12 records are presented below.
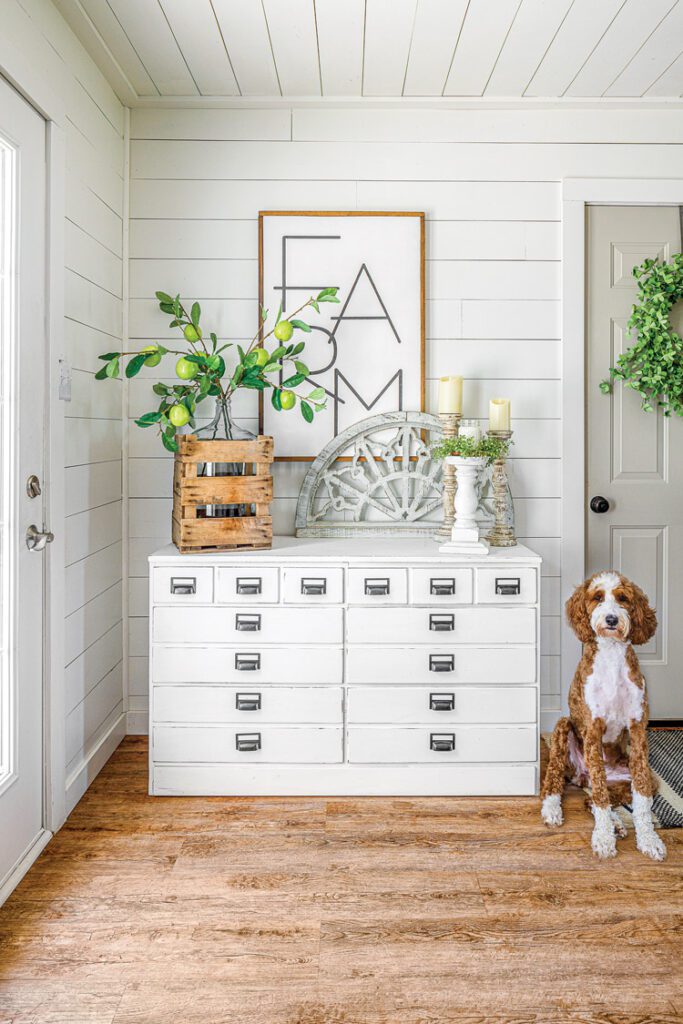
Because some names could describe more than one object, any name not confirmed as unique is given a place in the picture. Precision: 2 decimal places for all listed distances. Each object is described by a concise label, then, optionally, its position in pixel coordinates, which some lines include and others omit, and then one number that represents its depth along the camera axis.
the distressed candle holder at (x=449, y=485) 2.67
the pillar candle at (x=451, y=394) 2.69
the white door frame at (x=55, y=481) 2.13
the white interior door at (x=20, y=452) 1.91
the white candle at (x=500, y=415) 2.71
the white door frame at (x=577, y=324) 2.87
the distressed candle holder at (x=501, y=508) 2.67
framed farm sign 2.85
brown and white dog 2.18
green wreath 2.79
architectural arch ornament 2.84
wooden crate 2.46
